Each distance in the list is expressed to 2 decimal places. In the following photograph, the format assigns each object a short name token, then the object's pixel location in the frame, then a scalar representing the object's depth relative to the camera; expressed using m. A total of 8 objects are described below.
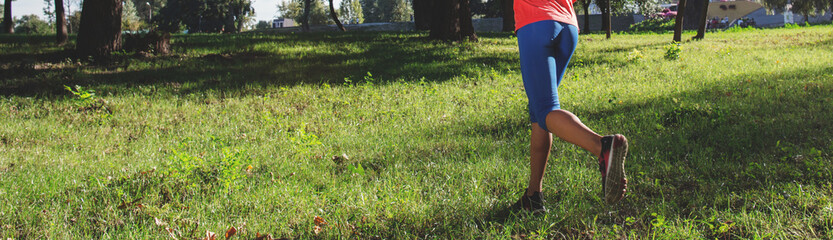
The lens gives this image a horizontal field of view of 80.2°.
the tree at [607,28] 18.06
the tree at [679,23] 14.97
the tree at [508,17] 23.45
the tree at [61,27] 12.52
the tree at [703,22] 15.56
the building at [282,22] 121.62
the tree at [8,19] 21.44
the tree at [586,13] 25.27
